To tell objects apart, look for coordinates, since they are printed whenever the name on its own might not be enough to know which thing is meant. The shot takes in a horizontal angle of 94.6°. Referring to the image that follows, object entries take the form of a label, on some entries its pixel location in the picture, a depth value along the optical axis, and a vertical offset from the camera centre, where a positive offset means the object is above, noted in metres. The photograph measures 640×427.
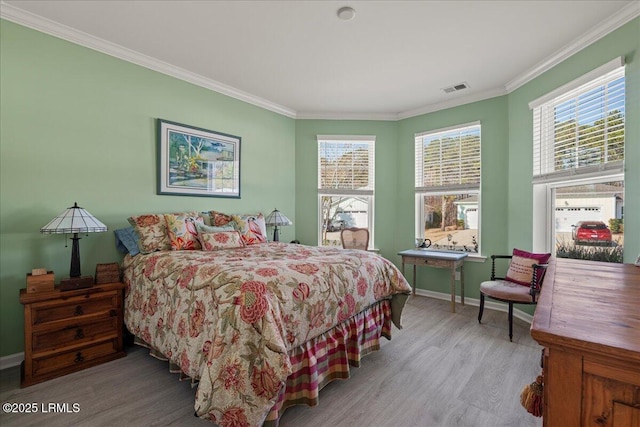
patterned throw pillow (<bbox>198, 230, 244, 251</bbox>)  2.87 -0.28
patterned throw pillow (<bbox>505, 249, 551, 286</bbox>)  3.07 -0.55
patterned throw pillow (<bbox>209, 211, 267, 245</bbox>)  3.35 -0.14
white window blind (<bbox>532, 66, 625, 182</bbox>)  2.48 +0.81
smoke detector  2.30 +1.59
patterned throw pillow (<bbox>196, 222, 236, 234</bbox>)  3.02 -0.16
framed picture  3.23 +0.61
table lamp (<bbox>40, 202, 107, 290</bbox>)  2.21 -0.13
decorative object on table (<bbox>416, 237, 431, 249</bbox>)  4.39 -0.44
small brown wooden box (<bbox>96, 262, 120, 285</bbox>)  2.46 -0.51
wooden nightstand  2.07 -0.89
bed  1.45 -0.66
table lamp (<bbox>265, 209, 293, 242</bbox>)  4.12 -0.11
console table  3.63 -0.60
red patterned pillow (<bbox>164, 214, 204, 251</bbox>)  2.82 -0.20
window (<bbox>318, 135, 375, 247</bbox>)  4.76 +0.44
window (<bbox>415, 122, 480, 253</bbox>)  4.07 +0.39
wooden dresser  0.63 -0.34
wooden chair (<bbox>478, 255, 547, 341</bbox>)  2.79 -0.76
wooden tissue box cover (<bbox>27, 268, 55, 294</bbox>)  2.15 -0.51
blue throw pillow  2.72 -0.27
